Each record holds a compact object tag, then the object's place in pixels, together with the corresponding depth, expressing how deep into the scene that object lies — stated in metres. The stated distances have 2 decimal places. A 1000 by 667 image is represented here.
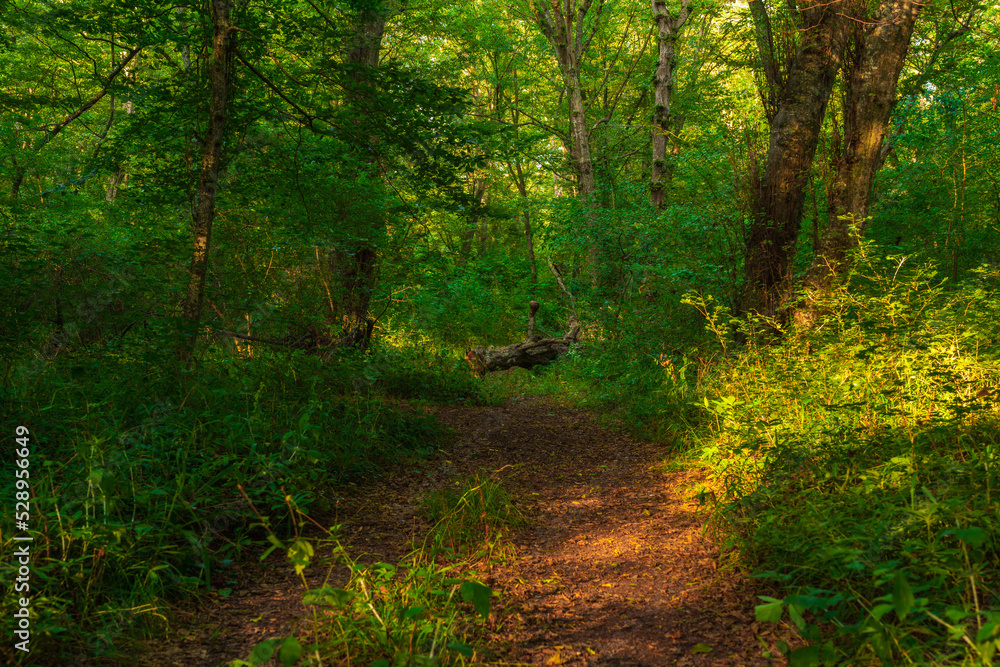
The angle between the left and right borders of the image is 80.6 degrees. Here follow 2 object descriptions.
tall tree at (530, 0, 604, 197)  13.95
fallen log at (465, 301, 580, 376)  11.98
